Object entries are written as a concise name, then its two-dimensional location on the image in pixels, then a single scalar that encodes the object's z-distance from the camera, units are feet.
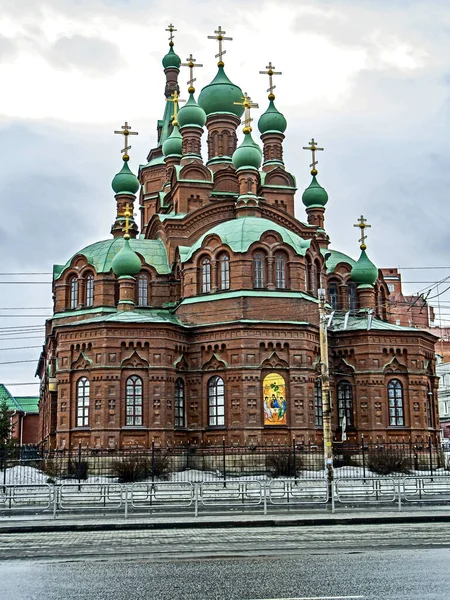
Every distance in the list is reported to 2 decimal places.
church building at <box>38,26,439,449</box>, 108.17
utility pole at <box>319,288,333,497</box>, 68.60
